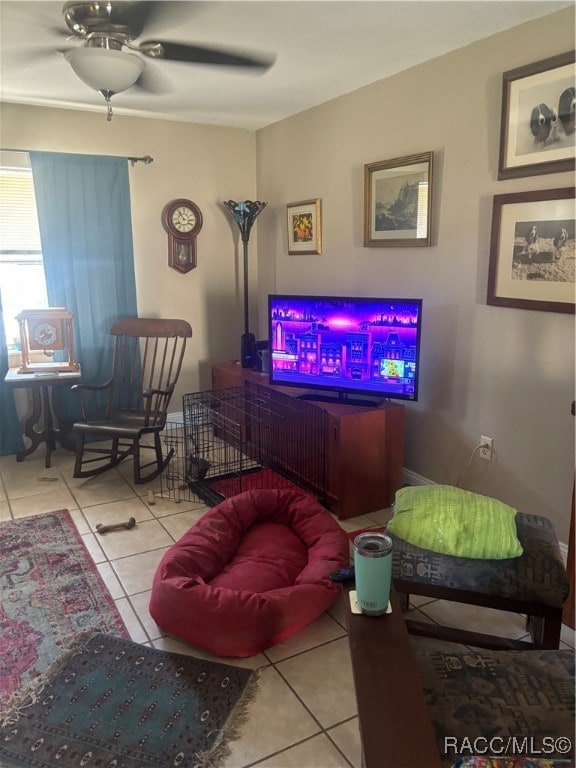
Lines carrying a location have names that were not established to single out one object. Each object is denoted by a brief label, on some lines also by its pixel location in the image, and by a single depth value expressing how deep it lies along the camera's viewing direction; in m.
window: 3.88
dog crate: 3.39
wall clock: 4.41
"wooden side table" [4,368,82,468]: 3.79
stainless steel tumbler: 1.48
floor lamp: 4.27
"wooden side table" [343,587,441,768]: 1.14
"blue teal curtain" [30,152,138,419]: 3.91
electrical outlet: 2.97
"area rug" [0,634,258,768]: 1.69
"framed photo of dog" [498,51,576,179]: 2.38
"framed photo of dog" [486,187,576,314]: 2.46
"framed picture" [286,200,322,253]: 4.04
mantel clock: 3.79
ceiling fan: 2.21
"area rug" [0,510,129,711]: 2.10
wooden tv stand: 3.11
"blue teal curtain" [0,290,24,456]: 3.96
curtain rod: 4.16
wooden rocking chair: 3.65
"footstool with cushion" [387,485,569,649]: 1.80
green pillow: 1.88
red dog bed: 2.04
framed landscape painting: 3.16
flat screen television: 3.08
